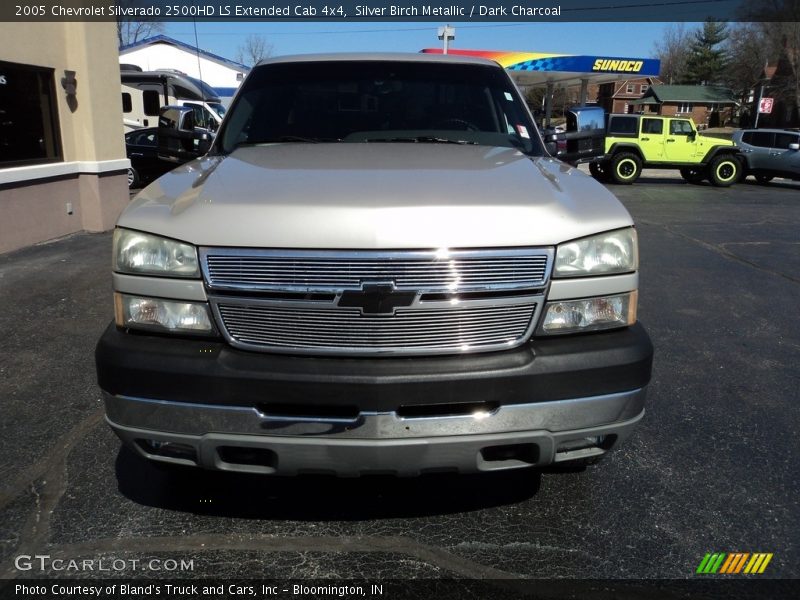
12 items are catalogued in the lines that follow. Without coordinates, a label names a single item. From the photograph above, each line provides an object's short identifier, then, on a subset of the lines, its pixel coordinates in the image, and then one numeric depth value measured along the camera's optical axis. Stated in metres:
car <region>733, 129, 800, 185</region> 19.31
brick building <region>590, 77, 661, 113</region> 82.09
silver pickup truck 2.06
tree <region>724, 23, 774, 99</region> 56.78
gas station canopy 29.61
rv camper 17.58
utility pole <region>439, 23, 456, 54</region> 28.53
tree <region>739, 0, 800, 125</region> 47.44
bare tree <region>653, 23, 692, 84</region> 83.00
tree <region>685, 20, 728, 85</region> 76.12
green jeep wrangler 19.00
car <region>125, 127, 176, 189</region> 14.16
